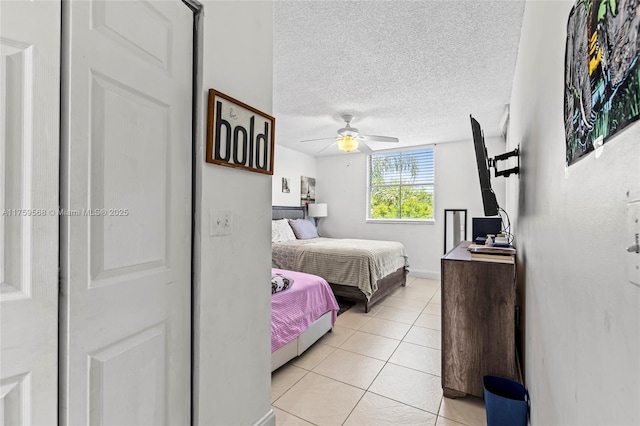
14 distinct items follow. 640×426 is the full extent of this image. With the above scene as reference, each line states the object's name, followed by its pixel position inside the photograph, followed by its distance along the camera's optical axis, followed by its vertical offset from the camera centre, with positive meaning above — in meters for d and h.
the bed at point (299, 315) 2.21 -0.87
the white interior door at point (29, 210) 0.72 +0.00
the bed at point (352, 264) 3.66 -0.68
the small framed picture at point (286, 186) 5.59 +0.50
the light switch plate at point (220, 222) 1.29 -0.05
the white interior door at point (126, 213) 0.84 -0.01
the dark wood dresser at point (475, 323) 1.81 -0.69
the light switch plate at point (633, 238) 0.43 -0.03
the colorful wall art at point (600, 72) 0.45 +0.27
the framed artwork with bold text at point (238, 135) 1.26 +0.36
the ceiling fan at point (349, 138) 3.95 +1.02
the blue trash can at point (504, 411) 1.45 -0.97
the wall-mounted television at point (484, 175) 1.95 +0.26
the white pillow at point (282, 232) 4.70 -0.32
